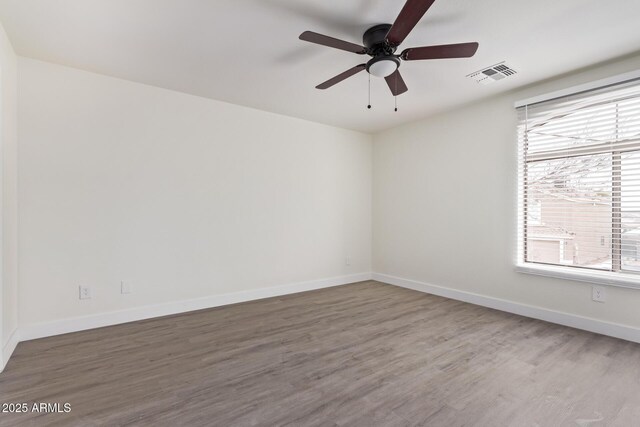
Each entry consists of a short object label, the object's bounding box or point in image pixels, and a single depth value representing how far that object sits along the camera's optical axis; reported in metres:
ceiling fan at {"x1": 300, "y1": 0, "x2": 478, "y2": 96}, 1.82
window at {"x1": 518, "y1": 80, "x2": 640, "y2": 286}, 2.70
